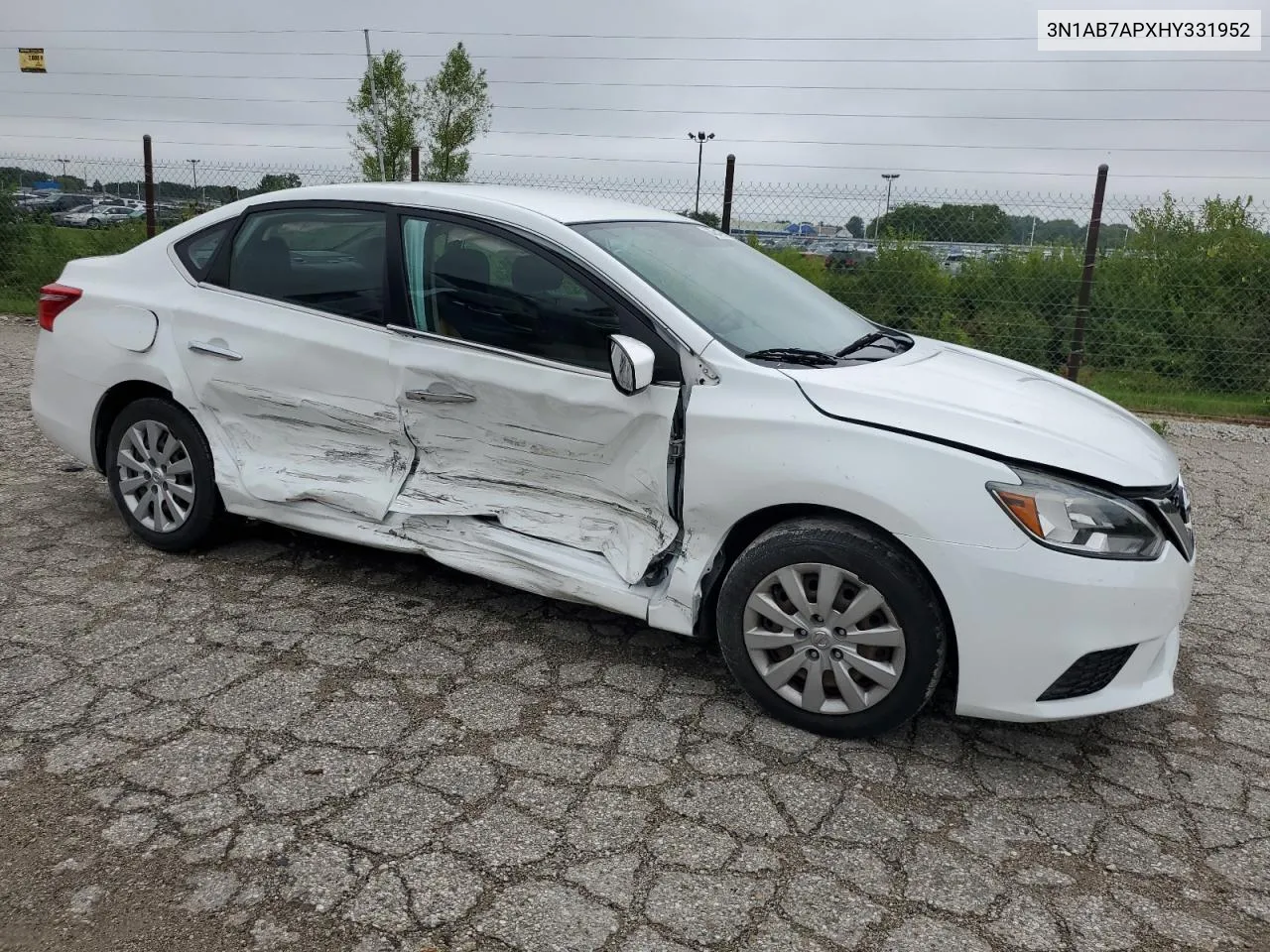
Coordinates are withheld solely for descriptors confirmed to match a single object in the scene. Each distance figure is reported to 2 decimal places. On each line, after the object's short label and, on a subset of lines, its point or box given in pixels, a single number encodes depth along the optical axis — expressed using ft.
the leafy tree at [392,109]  67.51
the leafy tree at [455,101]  69.15
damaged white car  9.68
